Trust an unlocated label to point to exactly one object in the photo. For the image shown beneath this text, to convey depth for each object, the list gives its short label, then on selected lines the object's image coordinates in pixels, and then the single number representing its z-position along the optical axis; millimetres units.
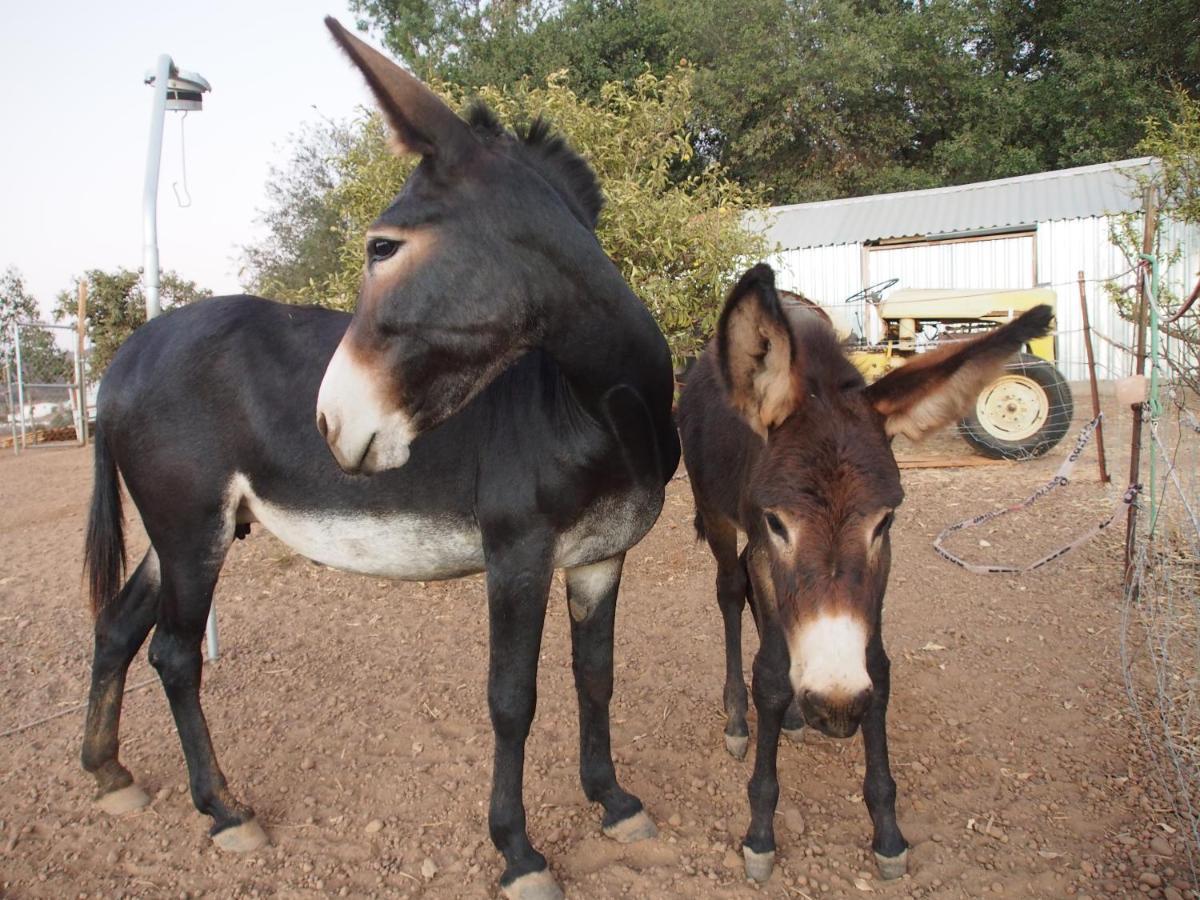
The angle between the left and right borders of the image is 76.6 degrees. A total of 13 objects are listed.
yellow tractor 9625
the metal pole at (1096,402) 7637
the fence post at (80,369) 15529
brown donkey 1941
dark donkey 2168
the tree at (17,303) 20938
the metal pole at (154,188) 4449
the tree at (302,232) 16969
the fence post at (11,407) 14747
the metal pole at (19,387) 14820
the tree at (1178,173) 10617
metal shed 17031
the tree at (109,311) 17734
